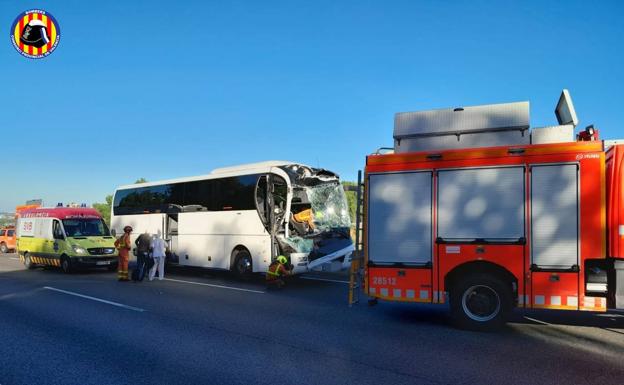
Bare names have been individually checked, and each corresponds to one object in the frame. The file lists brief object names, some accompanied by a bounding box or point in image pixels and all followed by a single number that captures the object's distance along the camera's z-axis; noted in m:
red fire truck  6.96
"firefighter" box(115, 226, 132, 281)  14.48
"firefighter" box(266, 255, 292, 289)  12.44
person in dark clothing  14.38
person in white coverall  14.93
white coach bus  13.48
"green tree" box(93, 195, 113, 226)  83.78
